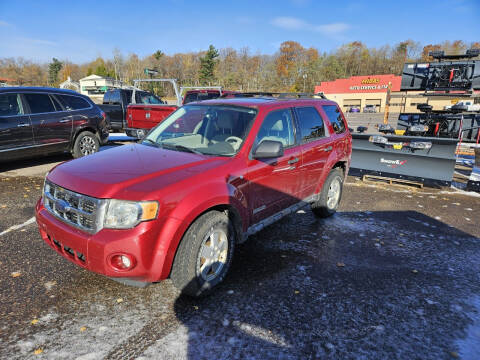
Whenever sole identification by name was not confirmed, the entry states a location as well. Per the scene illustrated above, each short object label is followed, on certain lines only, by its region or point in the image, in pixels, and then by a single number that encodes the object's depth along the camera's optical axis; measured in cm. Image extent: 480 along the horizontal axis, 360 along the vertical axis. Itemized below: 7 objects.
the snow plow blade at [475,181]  698
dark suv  648
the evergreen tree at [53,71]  10469
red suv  237
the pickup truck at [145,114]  936
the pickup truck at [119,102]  1234
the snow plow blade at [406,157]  669
